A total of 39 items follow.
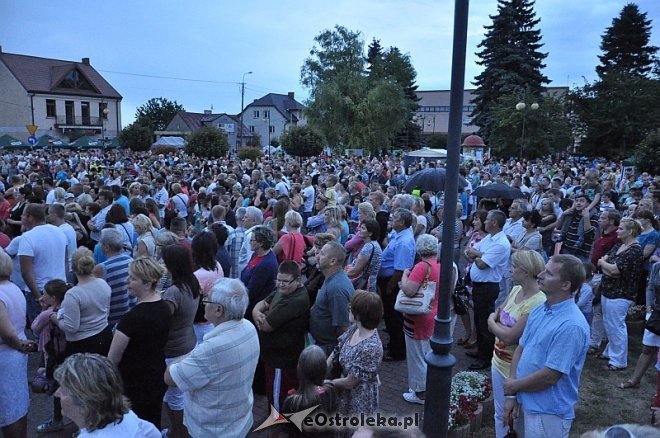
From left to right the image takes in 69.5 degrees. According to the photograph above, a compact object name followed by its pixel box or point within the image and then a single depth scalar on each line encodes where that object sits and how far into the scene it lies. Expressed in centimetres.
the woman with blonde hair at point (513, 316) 373
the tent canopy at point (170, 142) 4641
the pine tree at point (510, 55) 4084
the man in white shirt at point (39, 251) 529
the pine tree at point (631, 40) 4250
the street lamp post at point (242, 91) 4748
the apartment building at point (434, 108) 8706
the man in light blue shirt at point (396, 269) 591
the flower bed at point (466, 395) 416
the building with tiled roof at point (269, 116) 8081
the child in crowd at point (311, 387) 292
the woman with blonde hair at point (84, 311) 386
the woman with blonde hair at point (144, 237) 534
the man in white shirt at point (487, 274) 581
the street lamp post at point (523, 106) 2375
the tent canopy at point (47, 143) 4356
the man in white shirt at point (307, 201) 1202
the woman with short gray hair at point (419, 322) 488
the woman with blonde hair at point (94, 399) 226
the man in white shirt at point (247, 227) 609
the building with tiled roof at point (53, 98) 5208
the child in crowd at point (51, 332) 404
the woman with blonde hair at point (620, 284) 560
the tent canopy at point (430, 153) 2406
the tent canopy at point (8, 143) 3772
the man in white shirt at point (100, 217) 756
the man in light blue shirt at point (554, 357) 304
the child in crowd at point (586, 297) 611
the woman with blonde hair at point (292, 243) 588
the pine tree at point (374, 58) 5064
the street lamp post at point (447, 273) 323
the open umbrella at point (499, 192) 1059
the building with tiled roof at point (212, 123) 7831
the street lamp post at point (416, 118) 5957
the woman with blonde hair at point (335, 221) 680
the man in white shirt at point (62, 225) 621
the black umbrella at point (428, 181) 1009
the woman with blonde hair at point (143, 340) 340
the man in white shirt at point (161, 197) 1140
